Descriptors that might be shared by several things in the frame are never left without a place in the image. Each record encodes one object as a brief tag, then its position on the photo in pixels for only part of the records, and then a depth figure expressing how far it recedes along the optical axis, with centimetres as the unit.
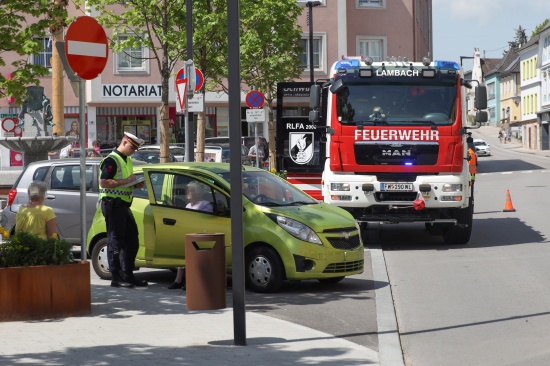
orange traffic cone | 2706
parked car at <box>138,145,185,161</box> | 4041
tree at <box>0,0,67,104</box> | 1371
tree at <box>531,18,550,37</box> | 13355
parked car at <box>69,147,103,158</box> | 3117
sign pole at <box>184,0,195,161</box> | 2144
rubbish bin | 1079
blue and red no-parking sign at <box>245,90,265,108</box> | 2897
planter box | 1020
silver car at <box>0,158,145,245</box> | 1669
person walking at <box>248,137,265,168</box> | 3730
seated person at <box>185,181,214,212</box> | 1317
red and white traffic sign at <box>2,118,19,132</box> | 2969
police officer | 1291
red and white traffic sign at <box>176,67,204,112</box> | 2111
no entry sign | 1038
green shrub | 1041
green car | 1277
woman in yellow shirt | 1182
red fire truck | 1864
